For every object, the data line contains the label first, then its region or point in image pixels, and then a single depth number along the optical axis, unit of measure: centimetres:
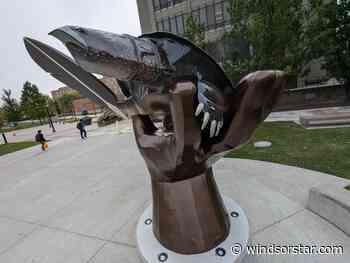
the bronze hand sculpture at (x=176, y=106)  128
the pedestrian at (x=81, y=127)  1241
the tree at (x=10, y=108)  4344
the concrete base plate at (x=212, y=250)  223
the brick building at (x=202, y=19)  1766
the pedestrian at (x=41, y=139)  1045
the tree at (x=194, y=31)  1135
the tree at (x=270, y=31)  923
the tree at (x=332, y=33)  1113
